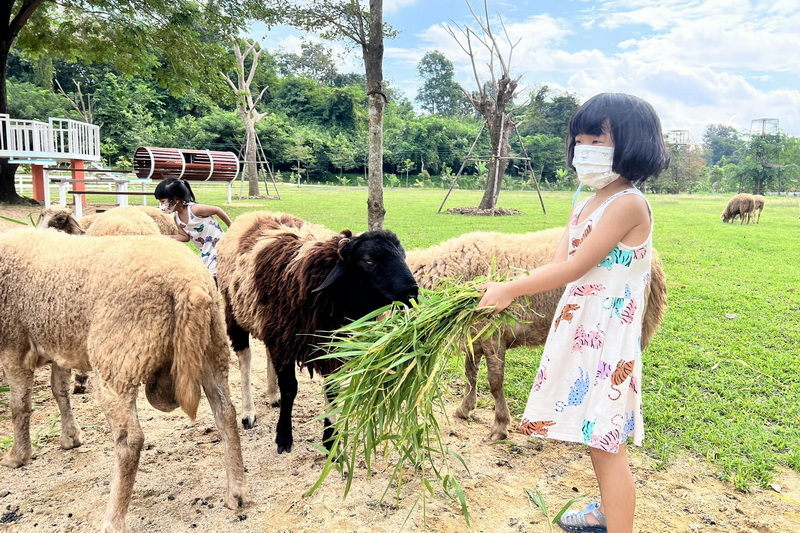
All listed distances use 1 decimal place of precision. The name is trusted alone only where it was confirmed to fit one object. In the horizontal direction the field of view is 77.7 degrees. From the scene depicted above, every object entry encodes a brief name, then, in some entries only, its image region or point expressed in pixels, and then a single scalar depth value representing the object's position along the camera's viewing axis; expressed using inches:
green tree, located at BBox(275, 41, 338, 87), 3013.0
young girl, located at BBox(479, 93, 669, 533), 88.5
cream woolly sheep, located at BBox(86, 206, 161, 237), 240.1
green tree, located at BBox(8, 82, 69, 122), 1583.4
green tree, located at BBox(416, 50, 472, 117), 3555.6
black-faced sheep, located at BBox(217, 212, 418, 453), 133.2
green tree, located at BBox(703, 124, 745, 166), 4955.7
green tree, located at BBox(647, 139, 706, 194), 2071.9
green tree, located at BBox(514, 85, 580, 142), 2748.5
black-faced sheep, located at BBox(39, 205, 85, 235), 189.5
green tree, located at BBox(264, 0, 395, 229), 303.0
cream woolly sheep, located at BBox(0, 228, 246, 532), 107.9
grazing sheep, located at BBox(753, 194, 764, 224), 803.9
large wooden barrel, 677.9
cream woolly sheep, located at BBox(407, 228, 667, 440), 156.9
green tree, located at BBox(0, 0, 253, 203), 553.0
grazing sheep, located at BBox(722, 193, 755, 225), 783.7
